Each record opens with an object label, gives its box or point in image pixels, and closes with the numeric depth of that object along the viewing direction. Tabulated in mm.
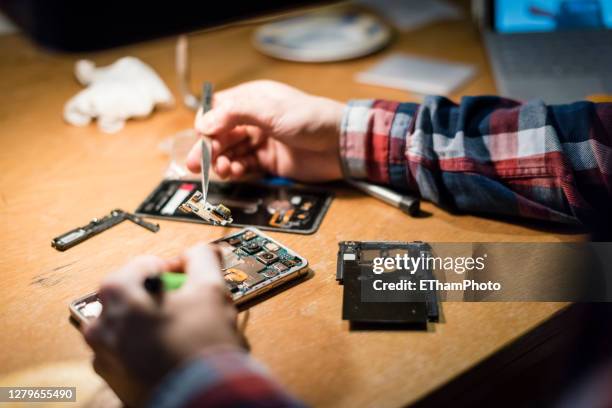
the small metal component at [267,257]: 652
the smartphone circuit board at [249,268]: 605
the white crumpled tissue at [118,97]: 1001
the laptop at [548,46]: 1024
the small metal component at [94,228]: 717
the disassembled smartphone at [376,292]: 584
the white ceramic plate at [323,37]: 1196
